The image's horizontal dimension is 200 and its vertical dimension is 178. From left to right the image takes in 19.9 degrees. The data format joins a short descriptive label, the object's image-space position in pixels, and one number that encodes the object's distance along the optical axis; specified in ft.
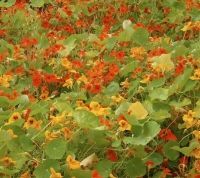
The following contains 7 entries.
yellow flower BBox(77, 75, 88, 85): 9.07
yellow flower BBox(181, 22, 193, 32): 10.77
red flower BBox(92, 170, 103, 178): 6.34
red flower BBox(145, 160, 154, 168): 7.04
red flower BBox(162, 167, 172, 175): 7.06
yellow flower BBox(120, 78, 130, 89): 8.87
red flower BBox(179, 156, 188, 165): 7.04
